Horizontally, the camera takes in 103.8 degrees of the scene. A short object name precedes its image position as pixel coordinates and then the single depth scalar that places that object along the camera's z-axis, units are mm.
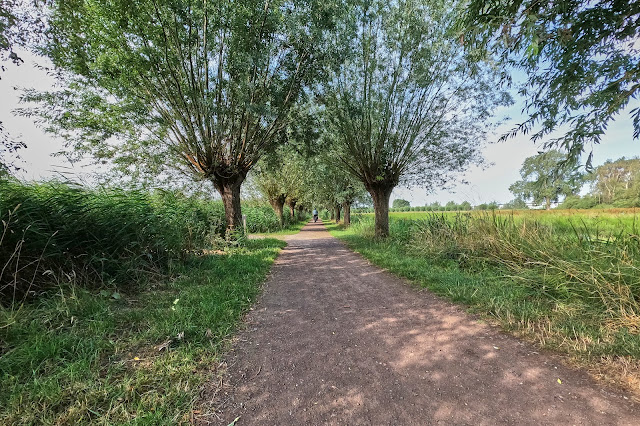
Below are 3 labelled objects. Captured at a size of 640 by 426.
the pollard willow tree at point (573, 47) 3102
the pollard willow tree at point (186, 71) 6238
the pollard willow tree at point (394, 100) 7645
